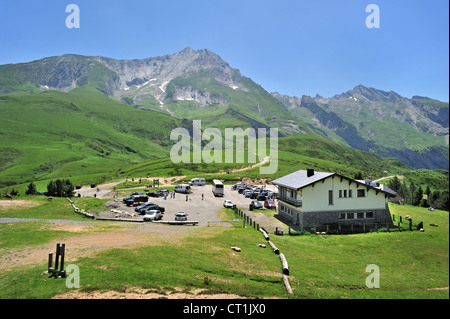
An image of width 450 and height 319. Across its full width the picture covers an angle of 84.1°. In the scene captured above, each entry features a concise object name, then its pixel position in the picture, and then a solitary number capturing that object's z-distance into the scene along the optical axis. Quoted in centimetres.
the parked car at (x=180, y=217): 5088
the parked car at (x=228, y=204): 6706
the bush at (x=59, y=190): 7069
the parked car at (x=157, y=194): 8281
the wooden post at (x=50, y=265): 2056
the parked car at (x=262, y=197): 7691
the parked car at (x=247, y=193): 8618
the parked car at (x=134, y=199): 6656
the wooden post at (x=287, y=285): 1979
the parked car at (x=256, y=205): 6788
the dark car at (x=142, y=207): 5867
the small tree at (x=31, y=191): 7706
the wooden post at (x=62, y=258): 2013
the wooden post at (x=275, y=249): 3102
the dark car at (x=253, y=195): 8471
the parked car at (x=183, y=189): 9088
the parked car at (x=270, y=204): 6881
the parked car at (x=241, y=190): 9578
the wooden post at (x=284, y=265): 2388
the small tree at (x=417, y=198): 13038
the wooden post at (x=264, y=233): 3776
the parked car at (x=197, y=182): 11238
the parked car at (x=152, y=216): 5034
